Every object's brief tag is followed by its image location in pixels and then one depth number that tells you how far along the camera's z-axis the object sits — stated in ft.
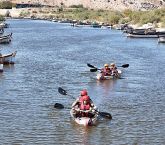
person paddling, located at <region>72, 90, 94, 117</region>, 98.94
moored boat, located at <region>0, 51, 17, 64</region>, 173.21
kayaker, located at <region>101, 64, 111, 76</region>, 149.11
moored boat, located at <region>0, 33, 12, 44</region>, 265.95
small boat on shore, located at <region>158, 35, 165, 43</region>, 293.02
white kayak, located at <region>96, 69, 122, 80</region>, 149.34
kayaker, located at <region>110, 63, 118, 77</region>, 150.92
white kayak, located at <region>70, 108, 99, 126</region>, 98.48
